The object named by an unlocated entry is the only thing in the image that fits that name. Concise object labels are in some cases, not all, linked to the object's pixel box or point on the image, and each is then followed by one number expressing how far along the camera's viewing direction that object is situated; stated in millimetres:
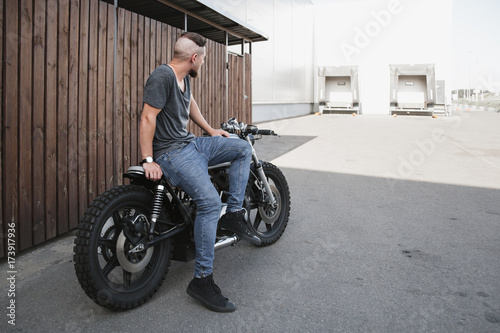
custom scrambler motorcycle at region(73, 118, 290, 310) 2572
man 2889
